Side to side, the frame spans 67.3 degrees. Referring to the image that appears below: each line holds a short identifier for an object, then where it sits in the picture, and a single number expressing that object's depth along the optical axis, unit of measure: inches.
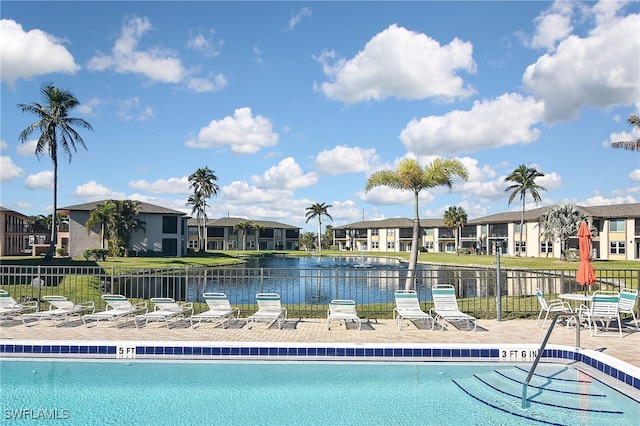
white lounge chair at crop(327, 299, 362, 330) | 428.8
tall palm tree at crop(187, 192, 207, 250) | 3065.0
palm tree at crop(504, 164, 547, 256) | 2417.6
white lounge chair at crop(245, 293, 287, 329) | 446.0
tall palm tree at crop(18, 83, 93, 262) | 1480.1
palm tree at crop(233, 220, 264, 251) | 3750.0
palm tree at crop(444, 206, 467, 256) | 3351.4
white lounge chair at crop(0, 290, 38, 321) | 472.7
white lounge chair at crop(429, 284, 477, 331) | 453.1
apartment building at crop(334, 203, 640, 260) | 2245.3
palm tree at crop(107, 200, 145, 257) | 2142.0
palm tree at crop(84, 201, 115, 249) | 2052.7
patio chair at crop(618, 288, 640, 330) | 421.4
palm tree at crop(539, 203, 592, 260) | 2060.8
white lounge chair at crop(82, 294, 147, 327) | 440.3
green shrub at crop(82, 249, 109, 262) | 1898.4
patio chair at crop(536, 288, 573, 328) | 453.1
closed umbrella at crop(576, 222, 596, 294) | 405.7
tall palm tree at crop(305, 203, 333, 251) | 4131.4
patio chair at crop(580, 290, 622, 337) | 408.8
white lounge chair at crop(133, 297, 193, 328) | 440.0
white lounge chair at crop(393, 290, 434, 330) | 441.8
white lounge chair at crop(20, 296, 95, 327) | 448.8
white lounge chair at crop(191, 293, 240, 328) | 447.2
